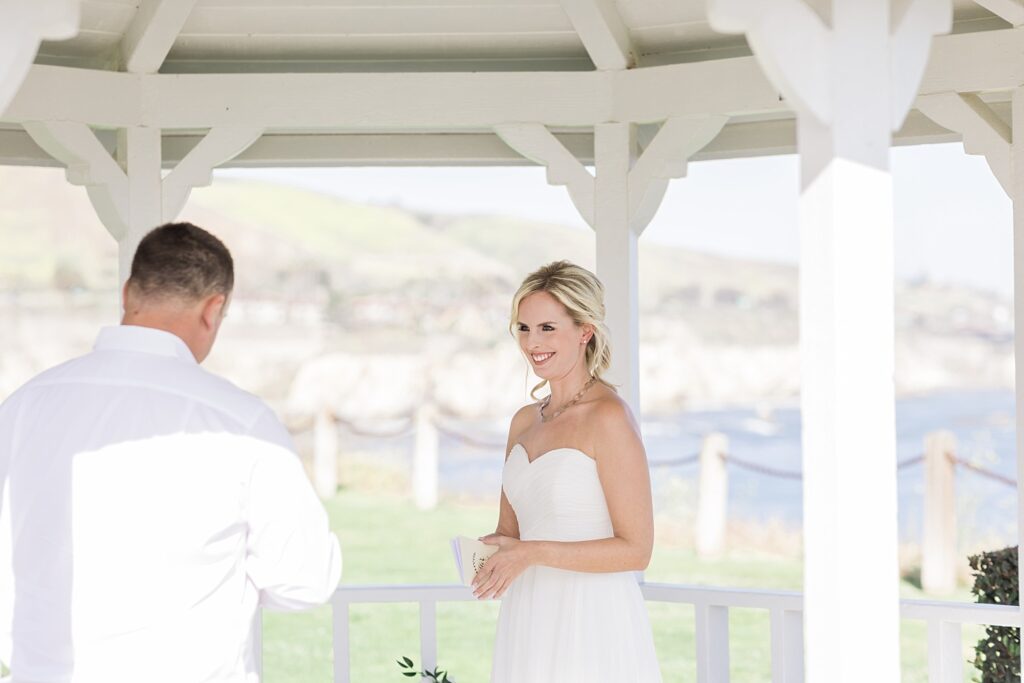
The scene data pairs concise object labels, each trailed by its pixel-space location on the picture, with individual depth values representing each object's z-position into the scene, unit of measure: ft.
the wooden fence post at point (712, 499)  53.62
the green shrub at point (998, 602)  16.43
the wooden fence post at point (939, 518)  48.21
